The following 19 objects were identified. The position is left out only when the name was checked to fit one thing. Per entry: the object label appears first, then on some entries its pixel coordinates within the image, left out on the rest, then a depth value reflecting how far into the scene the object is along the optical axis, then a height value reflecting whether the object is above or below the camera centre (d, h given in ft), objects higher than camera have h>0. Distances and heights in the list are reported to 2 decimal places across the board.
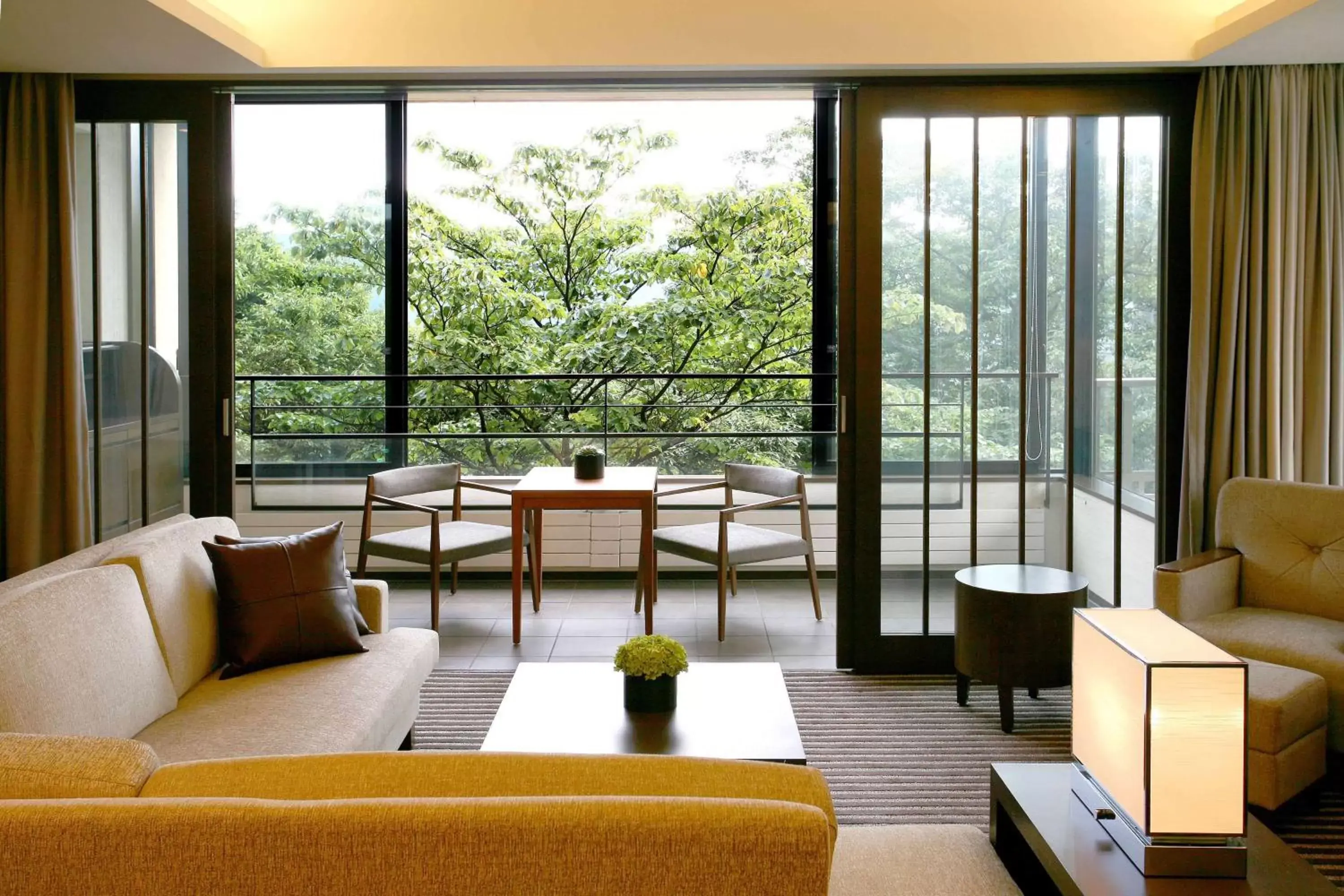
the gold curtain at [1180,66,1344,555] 12.75 +1.67
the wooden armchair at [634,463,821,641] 15.46 -1.82
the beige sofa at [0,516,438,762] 7.15 -1.93
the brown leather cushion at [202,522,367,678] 9.55 -1.69
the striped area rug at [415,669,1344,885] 9.57 -3.40
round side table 11.48 -2.32
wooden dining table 14.90 -1.16
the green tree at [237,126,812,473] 25.70 +2.98
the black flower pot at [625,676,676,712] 9.04 -2.32
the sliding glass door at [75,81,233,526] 13.39 +1.46
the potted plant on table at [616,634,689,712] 8.90 -2.08
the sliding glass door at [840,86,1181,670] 13.26 +0.87
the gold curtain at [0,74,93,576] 12.82 +1.23
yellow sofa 3.86 -1.53
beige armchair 10.96 -1.71
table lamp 5.58 -1.79
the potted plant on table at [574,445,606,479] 16.11 -0.72
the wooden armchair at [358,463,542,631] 15.70 -1.81
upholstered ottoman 9.06 -2.71
